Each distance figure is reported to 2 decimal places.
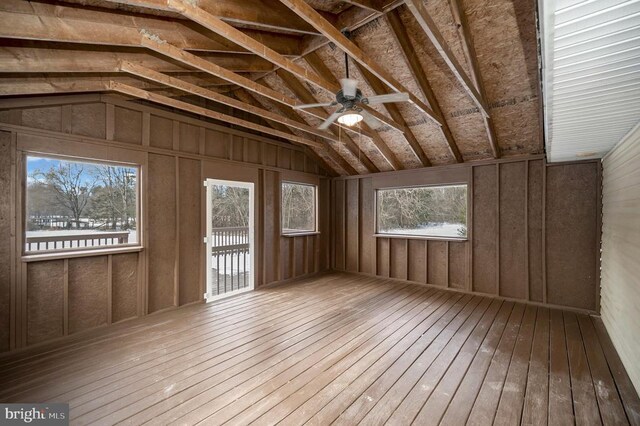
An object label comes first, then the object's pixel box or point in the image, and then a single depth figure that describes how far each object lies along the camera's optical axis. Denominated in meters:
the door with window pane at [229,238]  4.82
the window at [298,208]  6.33
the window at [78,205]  3.19
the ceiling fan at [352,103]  2.73
